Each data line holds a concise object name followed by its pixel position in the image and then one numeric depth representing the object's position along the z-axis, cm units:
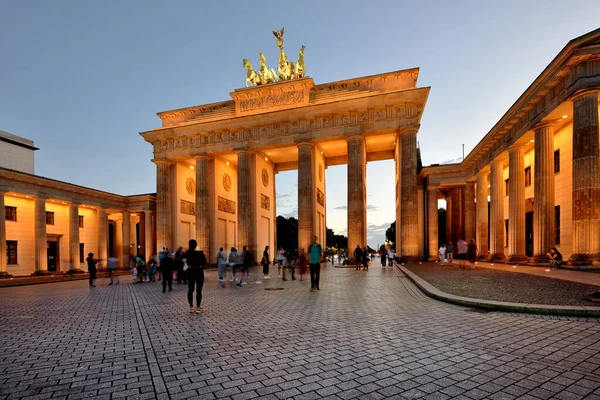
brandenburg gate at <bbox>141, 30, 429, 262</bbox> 2667
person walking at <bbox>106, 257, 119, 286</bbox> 1698
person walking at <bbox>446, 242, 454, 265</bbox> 2246
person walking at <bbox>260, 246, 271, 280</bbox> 1645
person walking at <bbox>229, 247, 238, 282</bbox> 1470
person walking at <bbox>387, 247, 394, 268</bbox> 2264
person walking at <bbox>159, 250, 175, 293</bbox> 1315
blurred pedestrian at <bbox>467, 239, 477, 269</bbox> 1712
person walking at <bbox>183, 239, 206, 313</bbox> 804
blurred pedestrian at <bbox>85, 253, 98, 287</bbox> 1596
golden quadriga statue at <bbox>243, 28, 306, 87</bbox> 3156
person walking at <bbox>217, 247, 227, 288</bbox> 1470
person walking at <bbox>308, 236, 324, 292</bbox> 1147
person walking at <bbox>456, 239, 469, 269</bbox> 1800
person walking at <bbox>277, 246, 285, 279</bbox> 1633
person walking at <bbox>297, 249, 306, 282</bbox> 1500
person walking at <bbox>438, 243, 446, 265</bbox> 2345
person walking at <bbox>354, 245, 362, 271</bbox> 2101
